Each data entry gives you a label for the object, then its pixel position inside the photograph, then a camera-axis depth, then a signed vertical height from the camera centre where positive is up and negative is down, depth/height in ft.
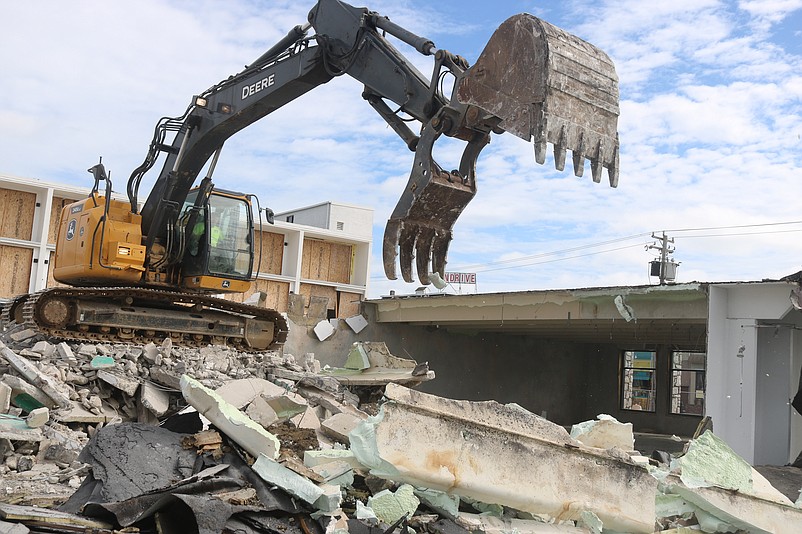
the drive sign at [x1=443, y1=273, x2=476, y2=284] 111.67 +7.66
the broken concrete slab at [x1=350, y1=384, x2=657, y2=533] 16.67 -3.08
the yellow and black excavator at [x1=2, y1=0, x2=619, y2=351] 18.03 +5.08
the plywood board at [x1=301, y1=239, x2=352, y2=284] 88.79 +6.85
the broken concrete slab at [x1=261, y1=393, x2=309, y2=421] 25.00 -3.08
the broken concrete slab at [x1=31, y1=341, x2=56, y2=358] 32.98 -2.39
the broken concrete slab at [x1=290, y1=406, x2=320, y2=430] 24.38 -3.46
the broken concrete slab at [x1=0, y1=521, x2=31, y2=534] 13.29 -4.24
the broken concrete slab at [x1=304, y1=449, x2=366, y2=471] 17.78 -3.45
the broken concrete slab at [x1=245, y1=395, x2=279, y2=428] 23.84 -3.24
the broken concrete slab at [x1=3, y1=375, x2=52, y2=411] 26.76 -3.66
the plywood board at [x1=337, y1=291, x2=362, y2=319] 70.13 +0.94
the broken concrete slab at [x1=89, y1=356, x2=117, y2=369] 31.22 -2.65
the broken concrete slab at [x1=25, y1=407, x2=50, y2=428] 24.34 -4.05
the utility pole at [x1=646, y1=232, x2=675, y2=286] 128.36 +16.60
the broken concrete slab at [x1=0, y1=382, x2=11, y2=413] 25.50 -3.61
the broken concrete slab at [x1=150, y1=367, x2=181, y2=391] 29.73 -2.99
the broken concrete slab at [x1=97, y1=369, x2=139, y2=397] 28.94 -3.17
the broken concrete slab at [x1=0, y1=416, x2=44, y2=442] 22.93 -4.33
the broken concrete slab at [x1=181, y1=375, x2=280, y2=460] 17.22 -2.70
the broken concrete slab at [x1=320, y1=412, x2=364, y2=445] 23.08 -3.39
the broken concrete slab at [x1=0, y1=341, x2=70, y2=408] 26.84 -3.12
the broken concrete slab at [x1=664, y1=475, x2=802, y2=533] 18.92 -4.12
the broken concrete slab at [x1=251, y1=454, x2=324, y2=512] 15.69 -3.57
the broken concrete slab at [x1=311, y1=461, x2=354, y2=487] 17.46 -3.69
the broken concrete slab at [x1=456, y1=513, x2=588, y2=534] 16.48 -4.39
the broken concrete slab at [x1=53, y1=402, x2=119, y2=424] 26.08 -4.21
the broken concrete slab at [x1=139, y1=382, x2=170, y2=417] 27.69 -3.60
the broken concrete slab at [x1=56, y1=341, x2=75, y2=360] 31.84 -2.37
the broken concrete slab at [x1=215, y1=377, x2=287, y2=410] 24.75 -2.73
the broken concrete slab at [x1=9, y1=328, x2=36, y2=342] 37.69 -2.09
